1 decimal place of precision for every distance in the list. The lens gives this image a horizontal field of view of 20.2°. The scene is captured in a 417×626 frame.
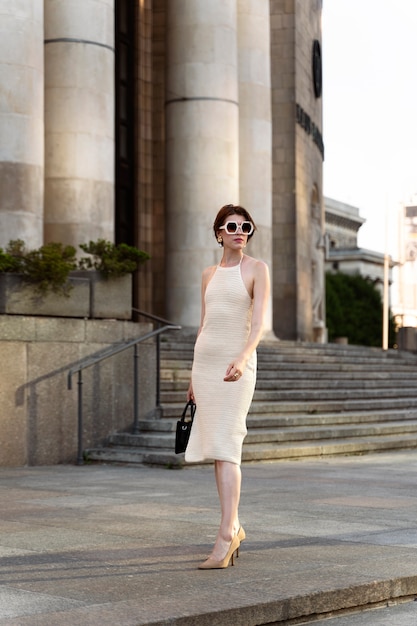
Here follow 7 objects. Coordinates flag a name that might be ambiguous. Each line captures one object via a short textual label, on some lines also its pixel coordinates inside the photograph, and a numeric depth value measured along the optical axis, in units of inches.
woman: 284.8
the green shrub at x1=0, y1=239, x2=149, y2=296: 595.5
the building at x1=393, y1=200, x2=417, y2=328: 7490.2
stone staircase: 611.8
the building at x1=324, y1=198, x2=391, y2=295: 4598.9
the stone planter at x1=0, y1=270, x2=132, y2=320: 589.3
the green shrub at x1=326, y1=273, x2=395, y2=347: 3624.5
